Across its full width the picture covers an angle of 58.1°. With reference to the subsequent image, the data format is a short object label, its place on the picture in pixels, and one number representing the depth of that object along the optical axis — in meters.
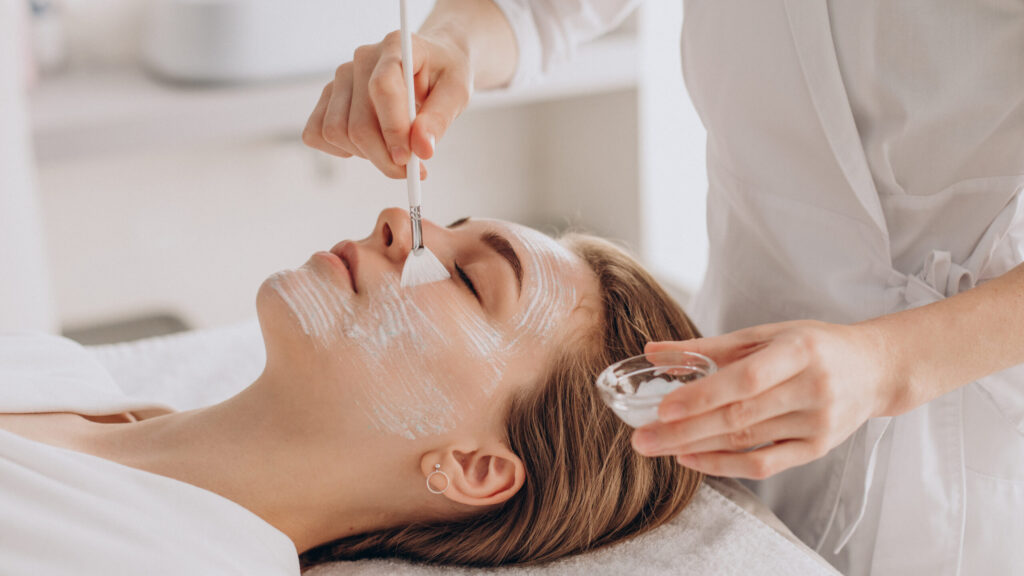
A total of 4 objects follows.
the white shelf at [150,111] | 2.37
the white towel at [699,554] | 1.18
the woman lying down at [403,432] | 1.15
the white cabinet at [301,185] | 2.93
